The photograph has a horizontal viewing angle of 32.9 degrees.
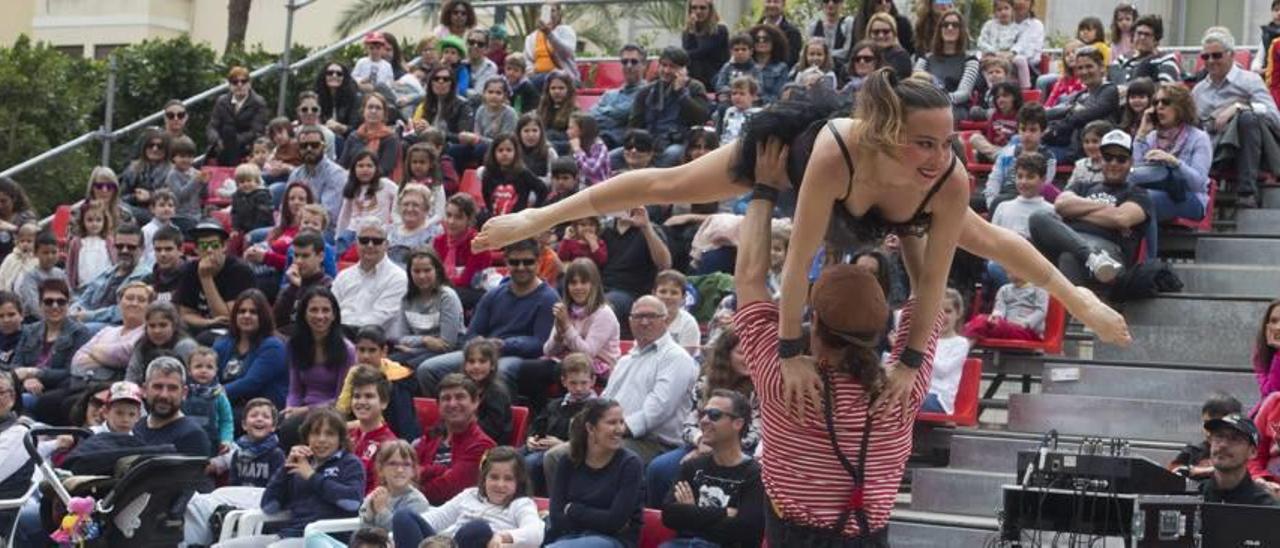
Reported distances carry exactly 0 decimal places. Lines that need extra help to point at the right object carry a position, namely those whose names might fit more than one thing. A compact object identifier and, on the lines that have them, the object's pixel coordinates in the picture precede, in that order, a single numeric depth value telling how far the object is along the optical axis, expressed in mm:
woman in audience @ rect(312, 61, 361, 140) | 16766
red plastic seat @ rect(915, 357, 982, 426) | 10305
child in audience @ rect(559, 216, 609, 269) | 12344
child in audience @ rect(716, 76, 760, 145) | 14000
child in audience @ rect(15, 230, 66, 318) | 13688
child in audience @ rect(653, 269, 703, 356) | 11102
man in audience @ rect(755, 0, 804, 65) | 15805
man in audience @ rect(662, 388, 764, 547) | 9195
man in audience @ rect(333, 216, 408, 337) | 12164
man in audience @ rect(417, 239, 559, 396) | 11352
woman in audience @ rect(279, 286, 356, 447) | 11586
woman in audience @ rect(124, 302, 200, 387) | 11961
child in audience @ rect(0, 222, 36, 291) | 14031
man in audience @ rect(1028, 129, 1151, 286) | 10953
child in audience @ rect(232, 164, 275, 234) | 14523
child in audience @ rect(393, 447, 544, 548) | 9383
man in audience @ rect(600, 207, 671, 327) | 12172
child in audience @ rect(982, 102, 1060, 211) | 12211
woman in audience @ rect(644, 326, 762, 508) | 9844
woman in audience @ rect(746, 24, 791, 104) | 15133
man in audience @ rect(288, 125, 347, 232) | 14594
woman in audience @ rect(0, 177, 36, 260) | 14906
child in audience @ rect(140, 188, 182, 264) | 14508
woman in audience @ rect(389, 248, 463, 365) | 11867
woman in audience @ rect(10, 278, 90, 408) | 12672
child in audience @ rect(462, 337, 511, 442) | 10750
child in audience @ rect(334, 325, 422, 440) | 11141
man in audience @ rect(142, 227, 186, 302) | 13328
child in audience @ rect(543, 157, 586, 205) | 13250
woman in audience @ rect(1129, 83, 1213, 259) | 11703
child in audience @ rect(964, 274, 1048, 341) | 10883
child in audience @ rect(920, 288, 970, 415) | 10219
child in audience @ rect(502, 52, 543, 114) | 16484
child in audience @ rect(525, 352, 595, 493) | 10523
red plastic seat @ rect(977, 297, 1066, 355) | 10883
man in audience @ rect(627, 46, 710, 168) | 14734
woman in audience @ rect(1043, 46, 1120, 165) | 12969
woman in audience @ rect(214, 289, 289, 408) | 11789
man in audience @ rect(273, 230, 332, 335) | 12547
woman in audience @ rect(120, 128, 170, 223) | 15719
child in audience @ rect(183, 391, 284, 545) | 10781
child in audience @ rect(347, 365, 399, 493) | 10703
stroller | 9766
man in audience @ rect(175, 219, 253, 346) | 12938
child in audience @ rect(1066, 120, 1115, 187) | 11883
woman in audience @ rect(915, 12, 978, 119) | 14305
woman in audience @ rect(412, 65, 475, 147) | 15711
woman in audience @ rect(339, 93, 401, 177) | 15031
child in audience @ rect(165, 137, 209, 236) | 15461
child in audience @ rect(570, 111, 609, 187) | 14056
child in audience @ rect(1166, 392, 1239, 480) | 9008
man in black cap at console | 8688
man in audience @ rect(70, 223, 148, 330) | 13820
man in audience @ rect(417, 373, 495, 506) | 10344
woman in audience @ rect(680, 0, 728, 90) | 16250
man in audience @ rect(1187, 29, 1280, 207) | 12359
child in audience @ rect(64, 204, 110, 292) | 14273
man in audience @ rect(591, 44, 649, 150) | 15445
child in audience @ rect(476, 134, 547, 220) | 13570
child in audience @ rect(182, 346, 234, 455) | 11297
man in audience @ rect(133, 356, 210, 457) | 10891
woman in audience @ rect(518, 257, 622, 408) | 11180
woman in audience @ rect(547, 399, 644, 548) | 9445
